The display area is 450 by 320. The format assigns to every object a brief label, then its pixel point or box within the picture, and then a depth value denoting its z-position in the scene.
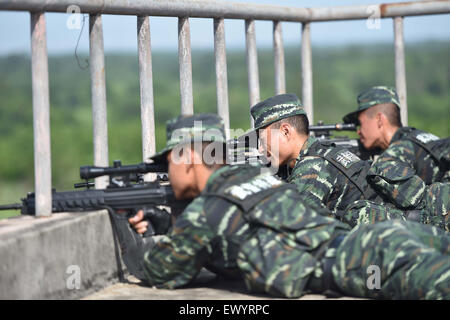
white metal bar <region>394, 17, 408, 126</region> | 16.20
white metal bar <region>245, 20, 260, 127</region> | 14.01
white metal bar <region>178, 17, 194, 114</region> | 11.73
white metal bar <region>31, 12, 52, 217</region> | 8.86
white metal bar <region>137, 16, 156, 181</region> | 10.94
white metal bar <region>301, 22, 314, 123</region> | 16.31
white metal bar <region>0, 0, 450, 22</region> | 9.20
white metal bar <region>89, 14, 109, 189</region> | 10.07
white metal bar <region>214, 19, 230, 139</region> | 12.82
